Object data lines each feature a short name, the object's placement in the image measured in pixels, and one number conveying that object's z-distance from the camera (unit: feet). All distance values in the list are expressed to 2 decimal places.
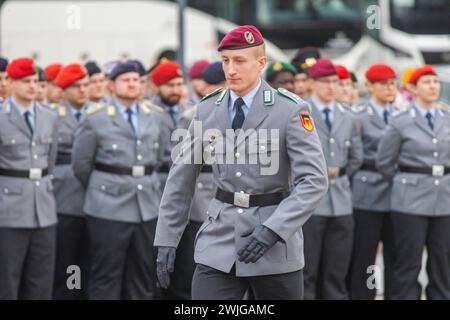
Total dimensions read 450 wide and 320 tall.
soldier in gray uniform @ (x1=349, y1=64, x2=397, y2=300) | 62.75
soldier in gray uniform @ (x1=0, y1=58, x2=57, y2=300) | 53.67
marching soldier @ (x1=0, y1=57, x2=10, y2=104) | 58.23
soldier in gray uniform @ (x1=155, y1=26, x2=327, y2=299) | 38.73
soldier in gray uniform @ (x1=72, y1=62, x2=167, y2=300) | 57.00
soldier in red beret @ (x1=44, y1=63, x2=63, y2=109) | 67.67
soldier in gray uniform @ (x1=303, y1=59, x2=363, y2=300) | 58.95
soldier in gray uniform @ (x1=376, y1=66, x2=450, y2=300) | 57.98
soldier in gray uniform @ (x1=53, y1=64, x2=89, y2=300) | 60.85
